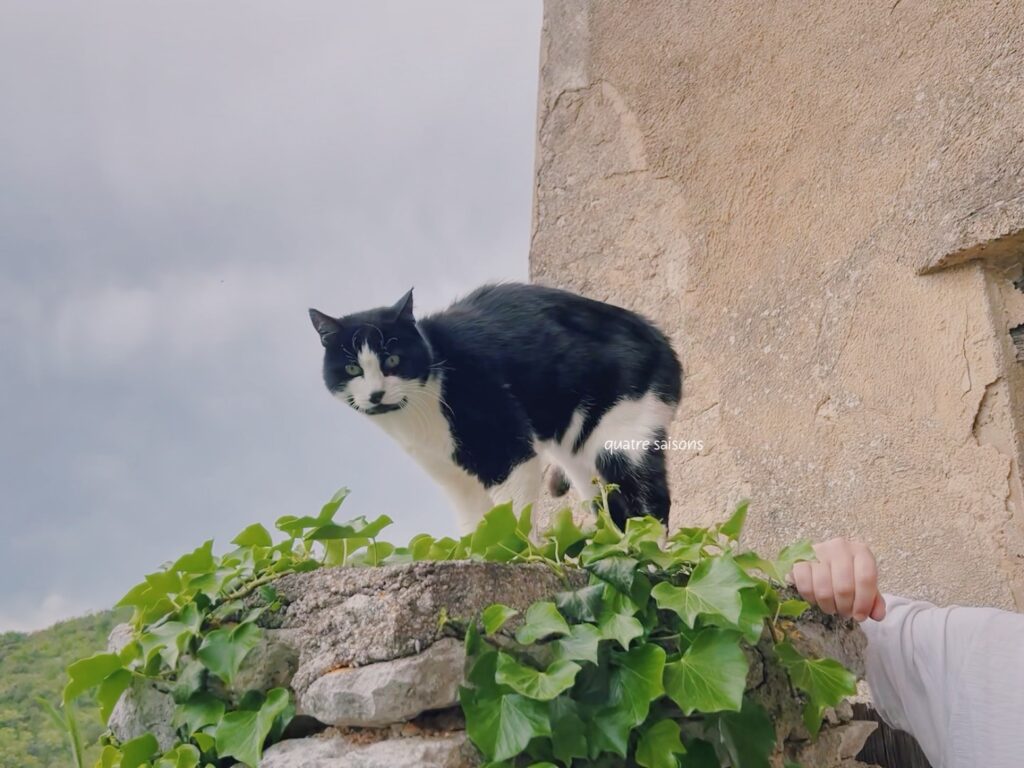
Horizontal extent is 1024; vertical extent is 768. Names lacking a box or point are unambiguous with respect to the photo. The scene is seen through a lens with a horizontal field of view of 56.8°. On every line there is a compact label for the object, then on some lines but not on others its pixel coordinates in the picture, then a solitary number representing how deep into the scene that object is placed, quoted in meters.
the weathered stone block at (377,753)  0.59
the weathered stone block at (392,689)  0.59
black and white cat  1.16
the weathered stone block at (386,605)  0.61
